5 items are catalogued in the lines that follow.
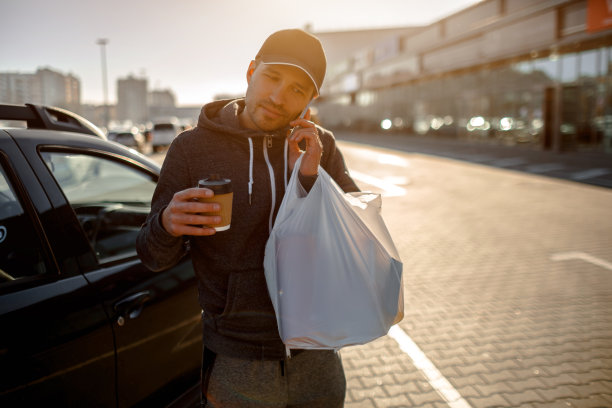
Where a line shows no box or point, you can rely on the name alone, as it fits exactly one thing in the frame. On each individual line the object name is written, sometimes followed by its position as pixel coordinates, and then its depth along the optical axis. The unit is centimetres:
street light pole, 4933
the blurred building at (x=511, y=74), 1897
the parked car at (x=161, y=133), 2734
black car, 158
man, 152
